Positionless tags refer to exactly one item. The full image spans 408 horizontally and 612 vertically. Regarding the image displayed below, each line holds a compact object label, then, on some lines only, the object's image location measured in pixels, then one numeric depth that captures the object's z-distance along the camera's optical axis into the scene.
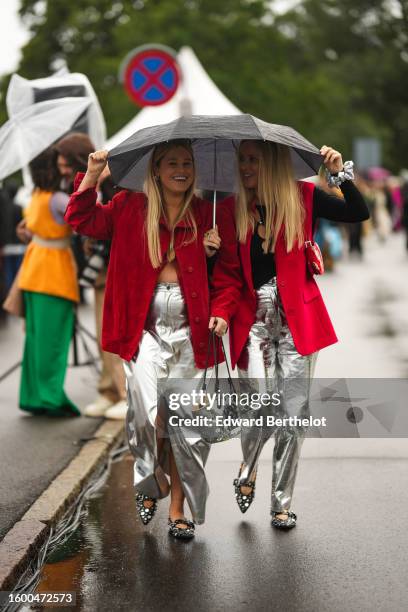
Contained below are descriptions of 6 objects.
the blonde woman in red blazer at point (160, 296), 5.31
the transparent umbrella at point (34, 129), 6.82
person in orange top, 7.95
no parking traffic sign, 12.95
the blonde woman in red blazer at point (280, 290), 5.40
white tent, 17.17
